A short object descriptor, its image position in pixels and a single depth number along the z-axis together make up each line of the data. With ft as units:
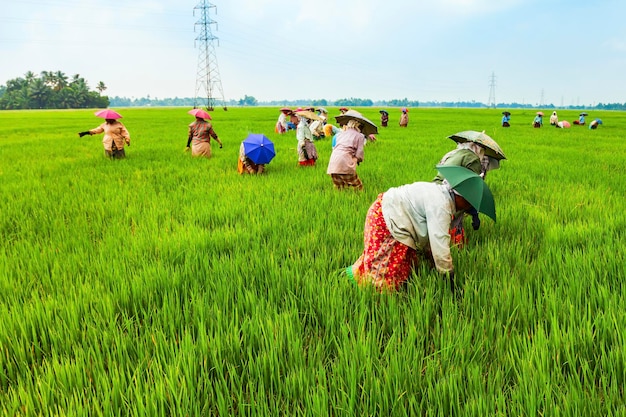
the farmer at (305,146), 21.52
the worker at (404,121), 57.39
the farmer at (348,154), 14.96
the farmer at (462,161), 7.40
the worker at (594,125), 52.69
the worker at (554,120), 57.31
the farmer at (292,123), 49.28
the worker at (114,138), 23.35
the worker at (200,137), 24.27
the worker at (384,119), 56.59
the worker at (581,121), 62.85
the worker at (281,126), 44.62
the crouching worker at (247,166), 19.22
